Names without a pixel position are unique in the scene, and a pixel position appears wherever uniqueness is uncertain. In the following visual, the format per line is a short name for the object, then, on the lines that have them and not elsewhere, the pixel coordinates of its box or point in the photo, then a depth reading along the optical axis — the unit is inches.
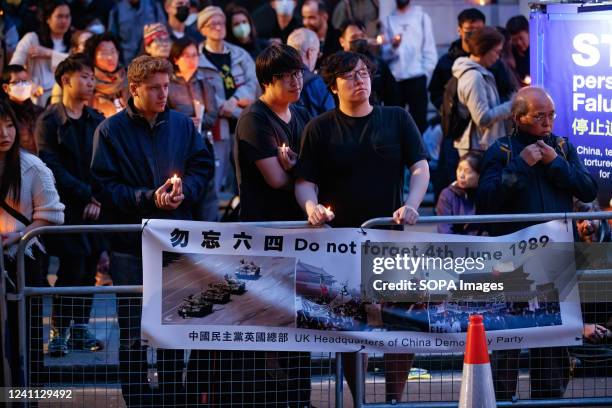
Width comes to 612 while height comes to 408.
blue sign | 362.3
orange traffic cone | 287.9
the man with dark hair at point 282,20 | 563.5
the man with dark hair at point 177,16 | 529.0
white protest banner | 305.3
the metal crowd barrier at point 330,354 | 300.4
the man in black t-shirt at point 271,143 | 325.1
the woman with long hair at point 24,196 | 325.1
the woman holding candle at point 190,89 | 446.9
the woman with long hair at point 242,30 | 528.7
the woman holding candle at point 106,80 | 453.1
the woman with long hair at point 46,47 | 522.0
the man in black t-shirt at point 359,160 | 317.4
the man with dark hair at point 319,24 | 537.7
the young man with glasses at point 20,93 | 428.1
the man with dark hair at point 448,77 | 496.4
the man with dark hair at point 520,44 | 532.4
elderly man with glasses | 323.3
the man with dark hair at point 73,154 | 401.1
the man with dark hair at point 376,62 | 483.8
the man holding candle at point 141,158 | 331.3
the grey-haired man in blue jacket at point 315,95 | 438.9
